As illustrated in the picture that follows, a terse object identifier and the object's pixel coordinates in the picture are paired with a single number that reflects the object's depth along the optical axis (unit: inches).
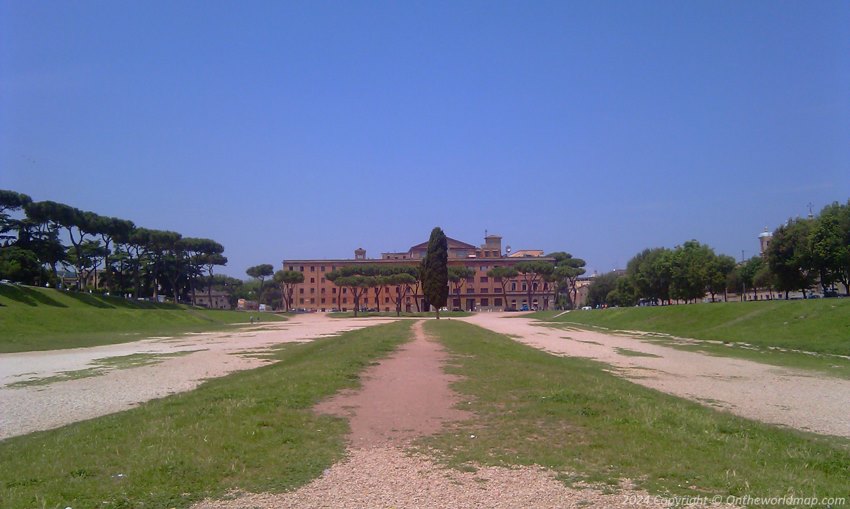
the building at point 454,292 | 6692.9
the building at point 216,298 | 7706.7
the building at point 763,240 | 5036.4
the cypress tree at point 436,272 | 3814.0
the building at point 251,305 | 6858.3
